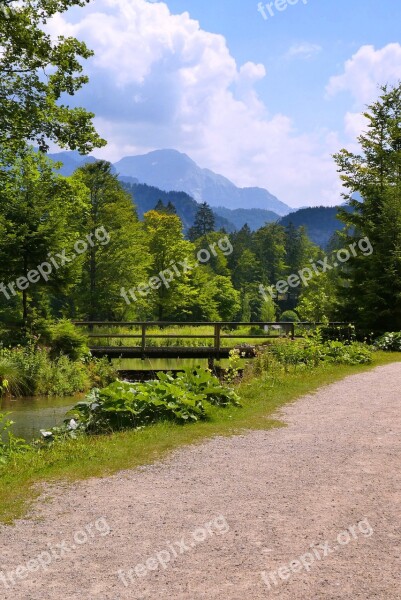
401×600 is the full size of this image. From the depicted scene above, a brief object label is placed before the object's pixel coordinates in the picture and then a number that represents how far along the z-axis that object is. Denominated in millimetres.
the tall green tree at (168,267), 47812
